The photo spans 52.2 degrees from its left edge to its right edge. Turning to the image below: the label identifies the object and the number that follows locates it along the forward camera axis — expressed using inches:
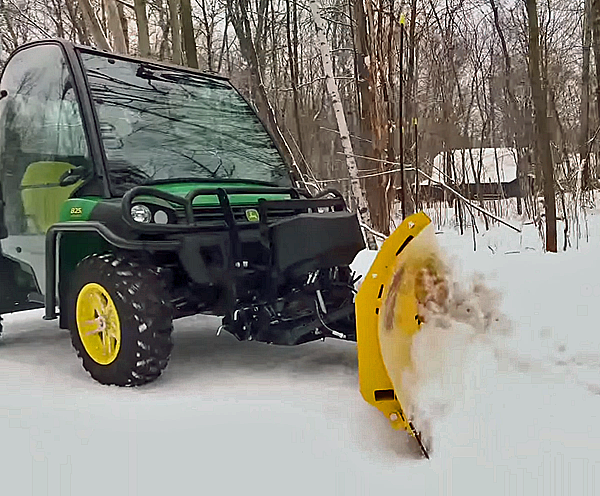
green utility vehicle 116.9
